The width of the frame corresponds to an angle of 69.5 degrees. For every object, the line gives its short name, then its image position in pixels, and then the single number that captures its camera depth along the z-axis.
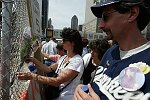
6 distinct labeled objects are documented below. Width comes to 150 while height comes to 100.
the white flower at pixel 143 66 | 0.47
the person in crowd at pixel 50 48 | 3.56
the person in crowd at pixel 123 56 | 0.47
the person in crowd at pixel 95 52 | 1.23
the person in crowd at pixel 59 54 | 2.18
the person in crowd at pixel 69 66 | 1.08
